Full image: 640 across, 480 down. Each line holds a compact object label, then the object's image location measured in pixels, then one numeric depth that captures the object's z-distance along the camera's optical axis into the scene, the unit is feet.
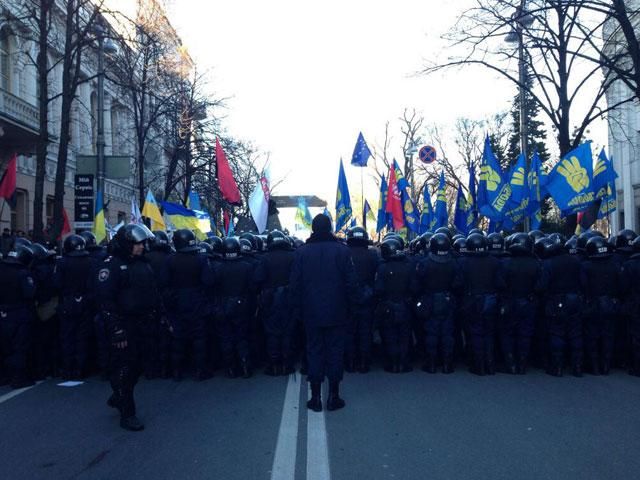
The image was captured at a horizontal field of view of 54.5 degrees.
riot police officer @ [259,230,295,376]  27.48
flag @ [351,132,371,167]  68.95
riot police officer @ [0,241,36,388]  25.41
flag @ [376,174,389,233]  63.67
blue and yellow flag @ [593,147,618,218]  42.22
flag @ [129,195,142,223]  54.49
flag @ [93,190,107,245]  50.13
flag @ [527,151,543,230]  47.45
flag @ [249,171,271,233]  40.93
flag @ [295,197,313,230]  86.58
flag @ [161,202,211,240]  52.54
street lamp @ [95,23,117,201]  53.93
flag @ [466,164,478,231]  60.44
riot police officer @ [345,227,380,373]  27.86
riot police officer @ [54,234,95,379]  26.84
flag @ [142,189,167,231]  50.75
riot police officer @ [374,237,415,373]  27.91
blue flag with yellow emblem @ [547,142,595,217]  40.19
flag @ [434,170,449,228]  60.03
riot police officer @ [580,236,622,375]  26.94
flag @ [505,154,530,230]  46.52
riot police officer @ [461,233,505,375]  27.20
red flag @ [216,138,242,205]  41.78
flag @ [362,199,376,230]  95.25
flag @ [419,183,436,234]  70.38
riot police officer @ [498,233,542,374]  27.32
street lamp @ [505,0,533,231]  41.85
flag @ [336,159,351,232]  58.44
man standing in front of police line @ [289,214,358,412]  21.36
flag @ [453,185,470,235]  61.93
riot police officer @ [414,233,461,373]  27.53
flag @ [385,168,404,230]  59.93
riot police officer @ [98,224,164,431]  19.54
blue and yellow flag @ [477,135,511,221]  49.08
